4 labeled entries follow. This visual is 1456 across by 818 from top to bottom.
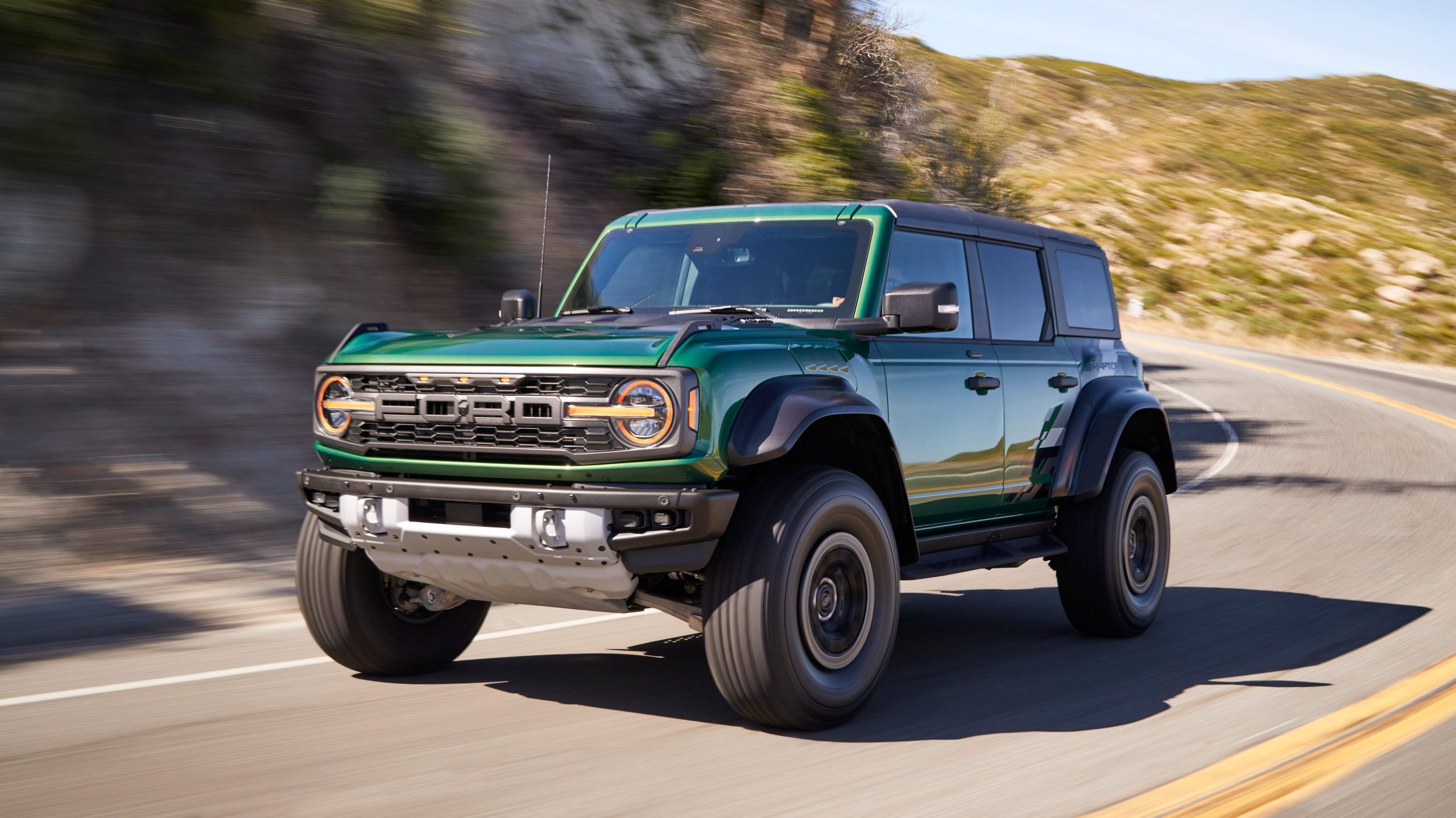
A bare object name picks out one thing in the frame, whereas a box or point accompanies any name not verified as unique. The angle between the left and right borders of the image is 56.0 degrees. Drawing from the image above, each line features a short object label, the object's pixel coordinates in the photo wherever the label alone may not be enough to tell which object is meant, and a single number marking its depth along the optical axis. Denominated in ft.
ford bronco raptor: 15.30
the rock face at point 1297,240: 203.51
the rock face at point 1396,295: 185.37
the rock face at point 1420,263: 193.06
